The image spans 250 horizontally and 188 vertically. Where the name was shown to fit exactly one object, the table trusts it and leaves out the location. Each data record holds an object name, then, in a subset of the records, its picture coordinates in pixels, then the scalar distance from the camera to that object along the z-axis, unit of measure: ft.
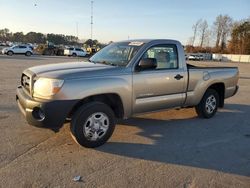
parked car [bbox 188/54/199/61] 138.48
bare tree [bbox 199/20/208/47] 232.45
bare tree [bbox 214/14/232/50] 221.93
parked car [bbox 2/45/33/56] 92.20
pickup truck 9.97
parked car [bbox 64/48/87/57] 107.59
